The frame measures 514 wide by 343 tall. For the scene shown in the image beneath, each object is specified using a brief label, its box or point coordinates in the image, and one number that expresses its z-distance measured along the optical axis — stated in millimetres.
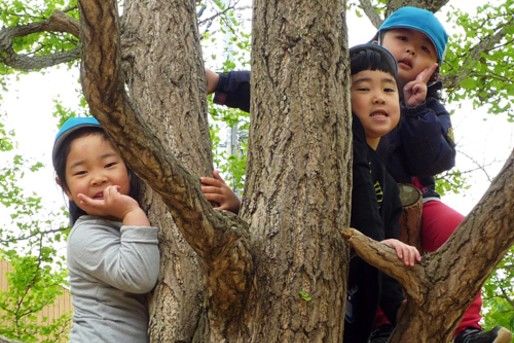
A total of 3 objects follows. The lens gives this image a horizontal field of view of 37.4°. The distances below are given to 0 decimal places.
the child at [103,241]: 2443
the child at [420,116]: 2902
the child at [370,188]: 2502
